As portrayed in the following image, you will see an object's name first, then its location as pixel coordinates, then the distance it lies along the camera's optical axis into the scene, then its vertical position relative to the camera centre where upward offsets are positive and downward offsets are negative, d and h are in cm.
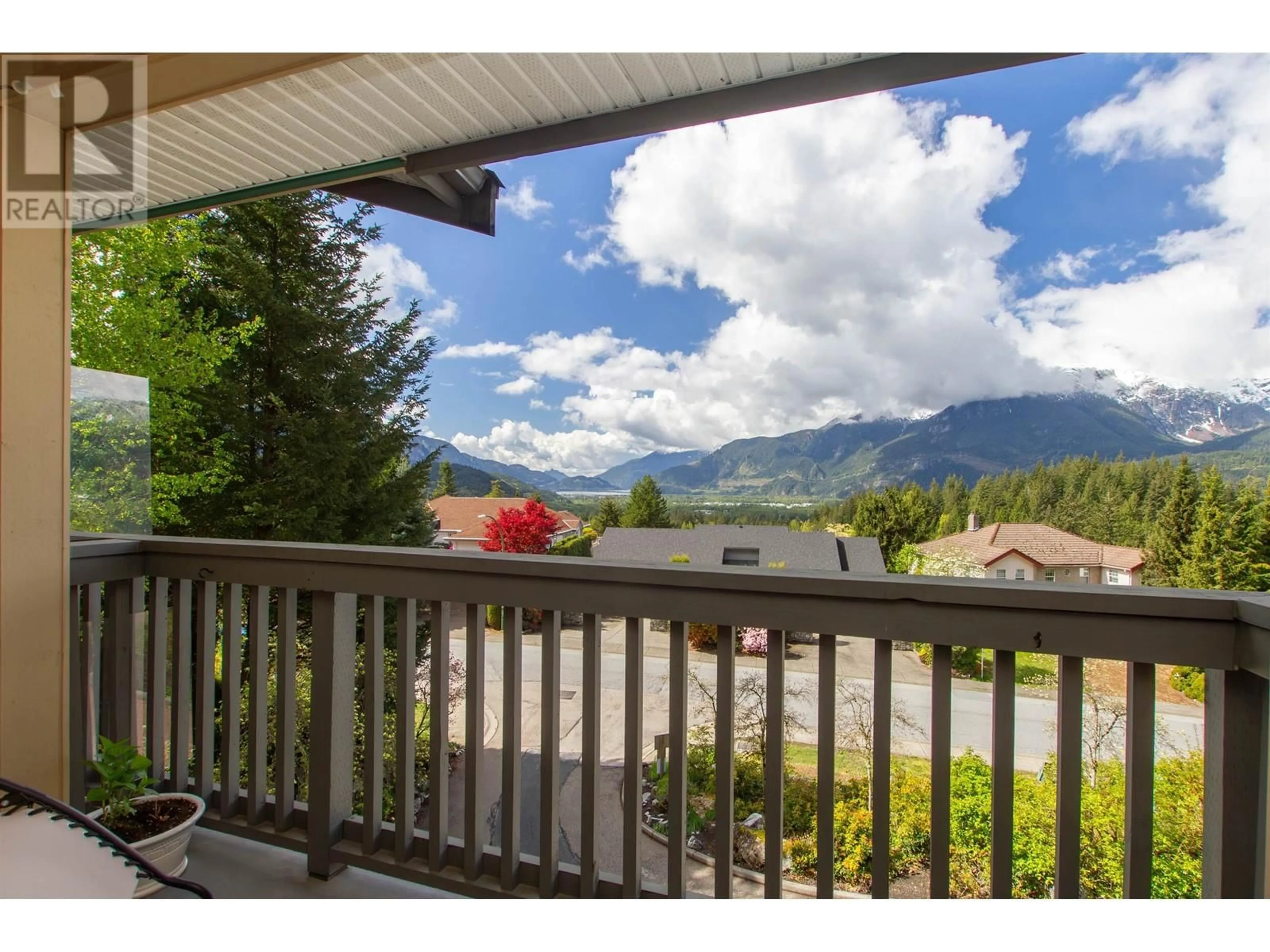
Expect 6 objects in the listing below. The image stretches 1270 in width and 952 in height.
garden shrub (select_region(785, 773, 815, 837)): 486 -259
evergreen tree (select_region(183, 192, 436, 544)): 786 +111
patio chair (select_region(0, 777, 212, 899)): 88 -55
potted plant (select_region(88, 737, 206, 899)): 136 -76
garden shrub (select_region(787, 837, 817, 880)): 429 -267
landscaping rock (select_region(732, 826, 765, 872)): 422 -255
